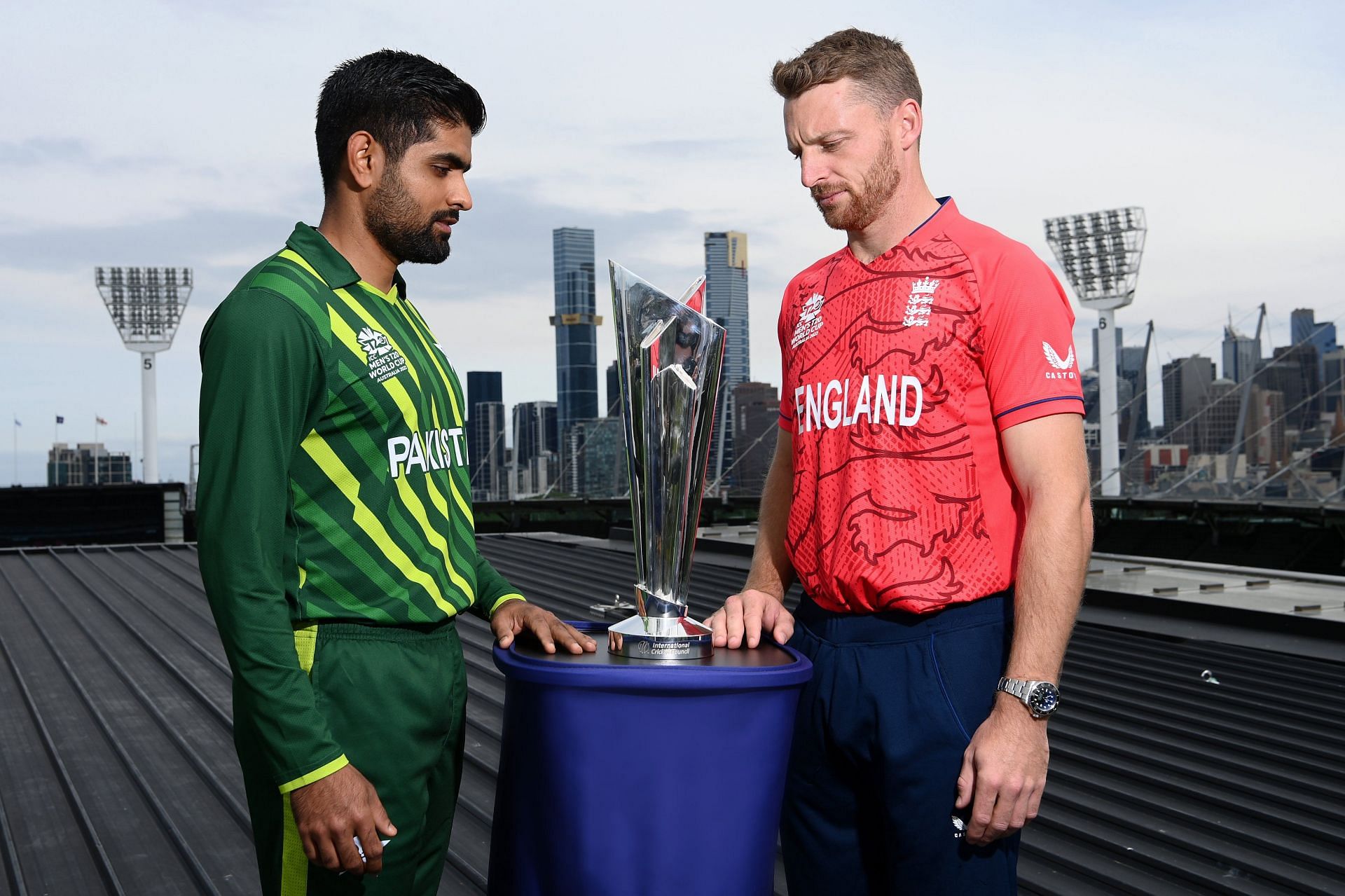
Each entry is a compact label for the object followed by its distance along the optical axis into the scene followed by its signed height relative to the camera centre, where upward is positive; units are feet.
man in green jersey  3.94 -0.11
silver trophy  4.23 +0.18
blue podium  3.81 -0.98
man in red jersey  4.07 -0.17
